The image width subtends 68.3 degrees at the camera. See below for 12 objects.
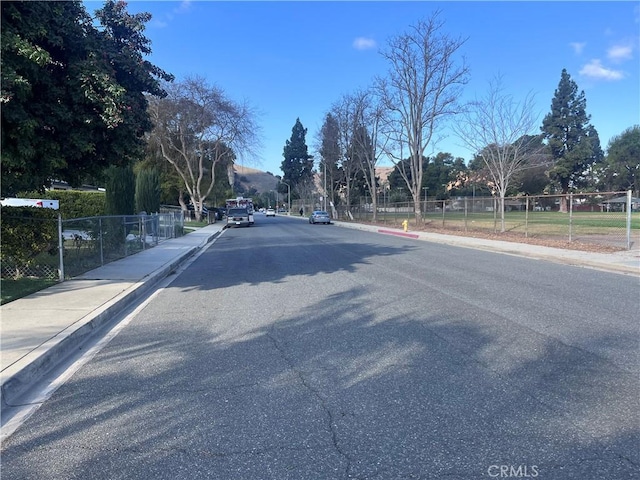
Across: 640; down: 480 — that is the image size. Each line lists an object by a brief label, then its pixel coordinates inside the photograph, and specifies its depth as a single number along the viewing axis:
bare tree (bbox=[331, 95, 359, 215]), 49.35
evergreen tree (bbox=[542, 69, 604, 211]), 69.44
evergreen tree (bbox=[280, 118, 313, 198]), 99.00
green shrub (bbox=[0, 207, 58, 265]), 9.42
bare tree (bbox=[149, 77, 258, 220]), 39.72
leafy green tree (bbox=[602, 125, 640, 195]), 80.12
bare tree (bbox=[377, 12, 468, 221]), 32.12
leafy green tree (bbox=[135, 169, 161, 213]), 31.80
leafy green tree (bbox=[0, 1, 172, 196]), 7.00
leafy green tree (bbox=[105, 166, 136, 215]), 20.23
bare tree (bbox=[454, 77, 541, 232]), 27.09
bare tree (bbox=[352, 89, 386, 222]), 44.53
